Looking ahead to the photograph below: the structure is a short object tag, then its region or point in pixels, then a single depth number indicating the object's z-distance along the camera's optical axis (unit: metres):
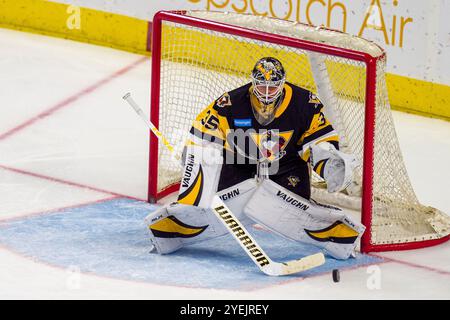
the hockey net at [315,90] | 13.09
